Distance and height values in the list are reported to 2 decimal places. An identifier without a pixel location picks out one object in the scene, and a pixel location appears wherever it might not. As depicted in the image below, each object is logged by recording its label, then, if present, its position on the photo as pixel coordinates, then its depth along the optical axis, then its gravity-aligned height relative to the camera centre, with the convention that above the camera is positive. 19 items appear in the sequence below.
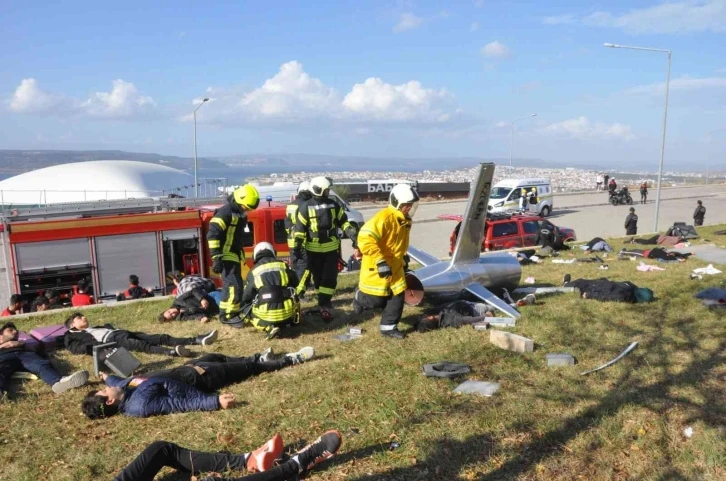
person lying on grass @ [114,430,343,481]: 3.60 -2.00
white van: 29.53 -2.13
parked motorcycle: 38.59 -2.93
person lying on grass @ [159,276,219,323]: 8.04 -2.15
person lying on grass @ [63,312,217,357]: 6.55 -2.15
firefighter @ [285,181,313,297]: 8.12 -1.27
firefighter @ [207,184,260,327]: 7.40 -1.14
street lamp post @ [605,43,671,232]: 22.22 -0.59
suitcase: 6.79 -2.15
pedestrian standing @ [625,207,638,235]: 18.19 -2.26
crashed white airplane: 7.56 -1.62
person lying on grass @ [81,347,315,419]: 4.79 -2.06
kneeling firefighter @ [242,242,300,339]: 6.81 -1.69
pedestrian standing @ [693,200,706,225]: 21.26 -2.31
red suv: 16.05 -2.19
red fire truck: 11.27 -1.85
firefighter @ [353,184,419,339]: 6.37 -1.16
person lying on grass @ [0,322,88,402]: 5.50 -2.10
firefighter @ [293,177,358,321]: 7.98 -1.10
